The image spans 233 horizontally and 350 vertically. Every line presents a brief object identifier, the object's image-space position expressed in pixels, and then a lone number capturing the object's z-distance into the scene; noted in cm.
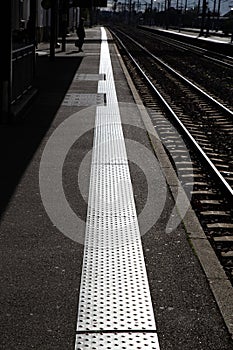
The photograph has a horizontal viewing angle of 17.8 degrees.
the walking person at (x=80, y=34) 3941
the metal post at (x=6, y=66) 1309
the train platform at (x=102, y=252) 459
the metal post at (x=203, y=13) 8162
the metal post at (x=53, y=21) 2835
